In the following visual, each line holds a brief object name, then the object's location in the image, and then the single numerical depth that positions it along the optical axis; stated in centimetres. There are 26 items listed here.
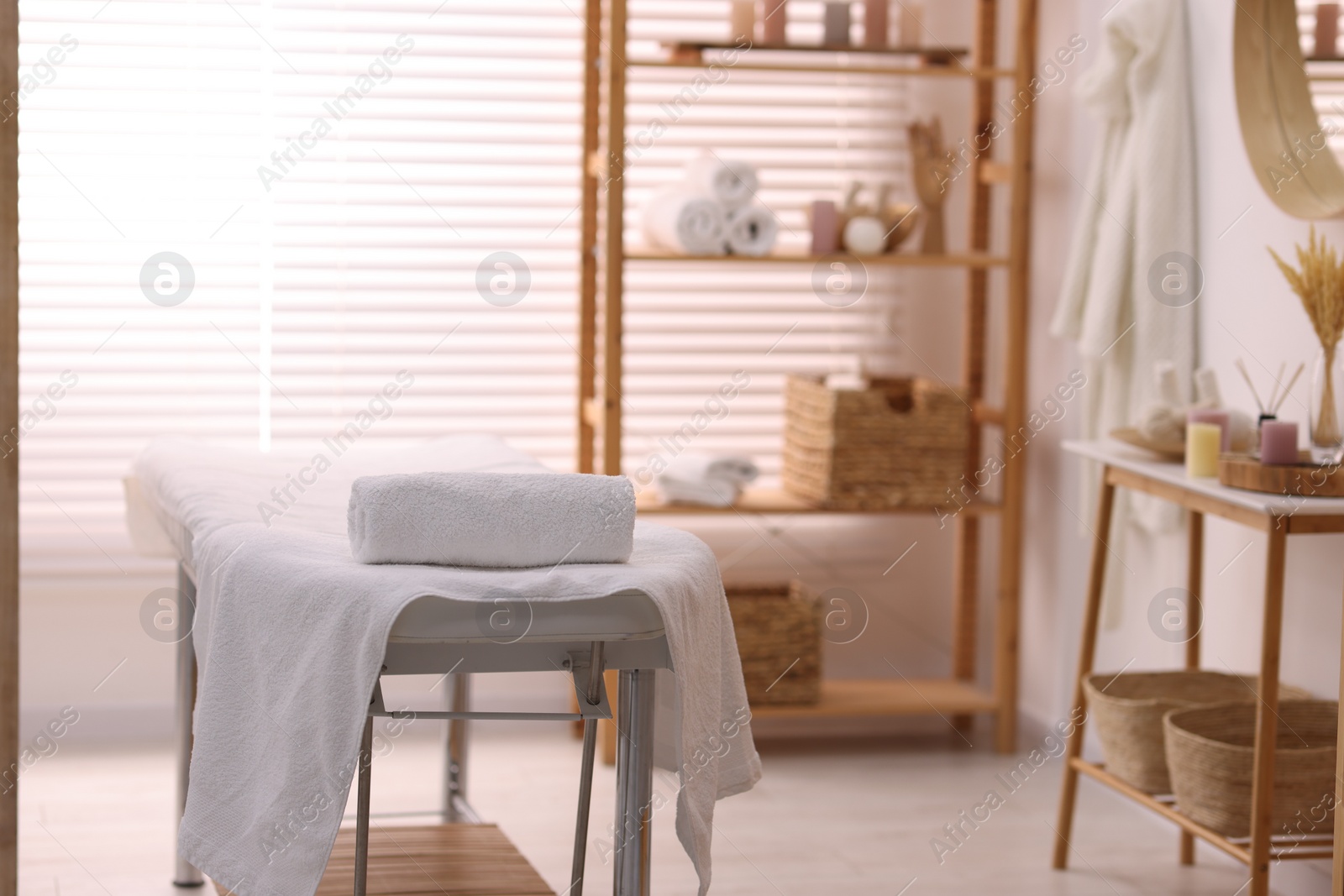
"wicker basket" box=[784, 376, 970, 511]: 637
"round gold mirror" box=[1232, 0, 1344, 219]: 492
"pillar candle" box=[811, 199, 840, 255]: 631
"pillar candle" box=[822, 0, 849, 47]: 633
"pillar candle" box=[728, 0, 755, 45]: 628
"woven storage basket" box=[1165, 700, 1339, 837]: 443
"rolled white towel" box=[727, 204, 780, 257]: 621
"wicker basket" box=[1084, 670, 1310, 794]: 495
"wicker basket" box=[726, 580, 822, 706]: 635
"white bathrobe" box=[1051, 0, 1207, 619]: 563
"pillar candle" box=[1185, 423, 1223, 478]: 460
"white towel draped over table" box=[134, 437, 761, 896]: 288
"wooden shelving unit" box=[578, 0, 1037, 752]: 617
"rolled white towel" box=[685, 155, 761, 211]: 619
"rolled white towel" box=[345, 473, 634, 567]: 308
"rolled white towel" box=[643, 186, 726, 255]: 615
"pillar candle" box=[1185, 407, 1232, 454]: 474
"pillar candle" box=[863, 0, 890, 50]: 637
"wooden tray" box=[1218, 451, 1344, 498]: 423
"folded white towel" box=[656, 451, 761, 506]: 634
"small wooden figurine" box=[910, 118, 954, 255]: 652
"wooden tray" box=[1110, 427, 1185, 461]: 488
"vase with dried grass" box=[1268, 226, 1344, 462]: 452
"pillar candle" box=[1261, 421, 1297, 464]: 431
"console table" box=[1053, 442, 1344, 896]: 416
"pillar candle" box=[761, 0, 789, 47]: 632
